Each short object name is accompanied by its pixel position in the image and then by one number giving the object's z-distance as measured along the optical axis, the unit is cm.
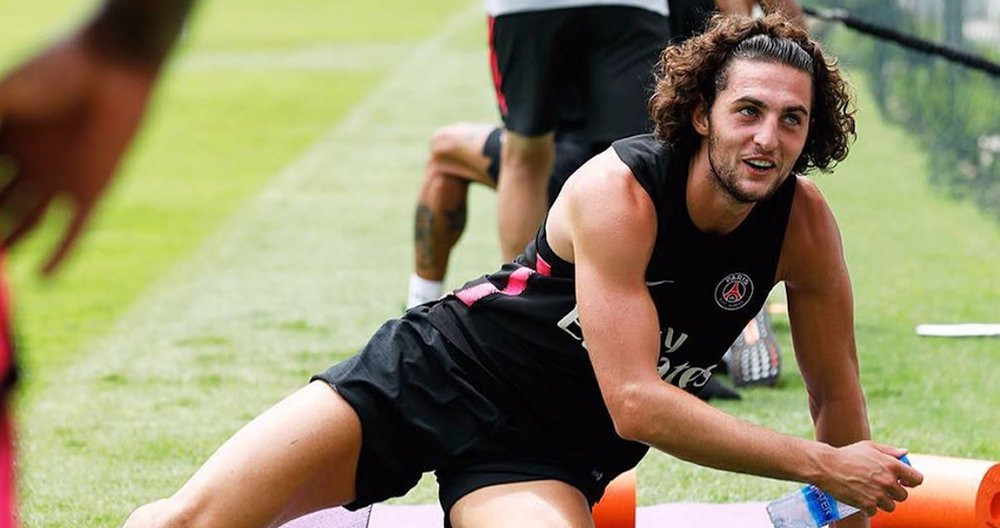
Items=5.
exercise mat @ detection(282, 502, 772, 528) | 866
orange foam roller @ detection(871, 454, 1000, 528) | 823
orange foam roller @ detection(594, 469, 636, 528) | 818
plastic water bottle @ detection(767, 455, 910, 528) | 739
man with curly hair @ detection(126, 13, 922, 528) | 682
